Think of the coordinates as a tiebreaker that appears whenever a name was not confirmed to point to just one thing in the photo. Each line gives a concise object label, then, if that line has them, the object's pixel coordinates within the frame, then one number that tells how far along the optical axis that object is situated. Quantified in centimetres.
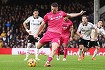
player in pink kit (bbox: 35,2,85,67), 1638
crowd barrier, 3650
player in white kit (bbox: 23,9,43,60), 2273
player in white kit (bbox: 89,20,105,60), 2422
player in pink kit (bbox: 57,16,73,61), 2388
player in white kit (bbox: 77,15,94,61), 2325
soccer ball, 1605
